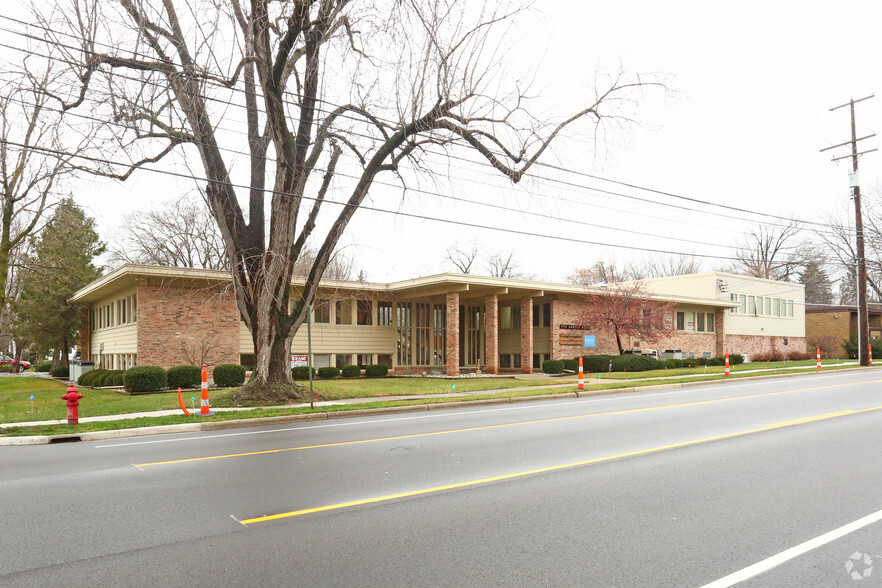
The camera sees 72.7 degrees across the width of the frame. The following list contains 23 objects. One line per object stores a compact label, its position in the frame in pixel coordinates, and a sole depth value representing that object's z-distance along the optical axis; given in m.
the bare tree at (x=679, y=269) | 71.19
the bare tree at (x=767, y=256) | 64.38
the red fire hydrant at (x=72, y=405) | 12.09
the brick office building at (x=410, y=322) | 25.06
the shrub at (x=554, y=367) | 31.22
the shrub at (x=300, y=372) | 27.16
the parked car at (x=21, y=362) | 59.72
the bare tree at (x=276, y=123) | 13.52
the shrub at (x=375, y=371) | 30.08
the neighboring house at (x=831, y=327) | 51.22
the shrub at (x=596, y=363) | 32.56
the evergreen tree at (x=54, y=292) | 35.75
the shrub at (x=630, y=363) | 32.84
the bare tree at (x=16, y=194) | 24.20
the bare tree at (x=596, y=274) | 65.19
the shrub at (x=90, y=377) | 27.74
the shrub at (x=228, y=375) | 23.67
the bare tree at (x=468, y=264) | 63.00
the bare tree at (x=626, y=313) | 33.53
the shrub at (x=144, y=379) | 21.36
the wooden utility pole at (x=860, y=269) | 33.00
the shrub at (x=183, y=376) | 22.52
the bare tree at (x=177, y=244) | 41.19
